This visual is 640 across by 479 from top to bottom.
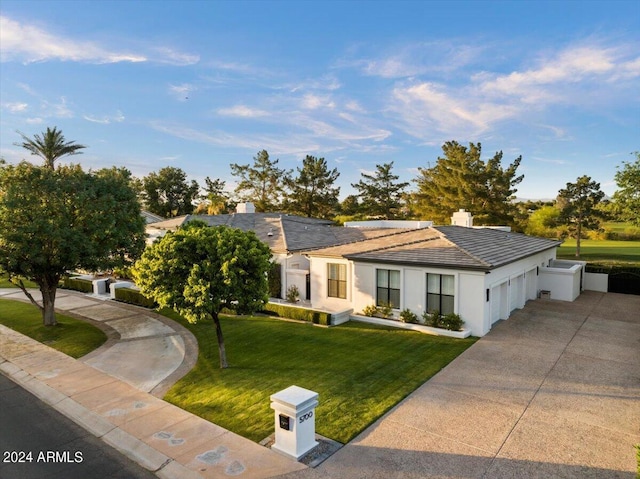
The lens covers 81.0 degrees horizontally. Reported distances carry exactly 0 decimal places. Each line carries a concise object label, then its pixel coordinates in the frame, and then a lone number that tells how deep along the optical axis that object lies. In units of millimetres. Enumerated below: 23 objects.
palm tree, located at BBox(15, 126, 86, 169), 30438
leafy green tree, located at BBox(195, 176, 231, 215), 45838
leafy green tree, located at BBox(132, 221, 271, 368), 11578
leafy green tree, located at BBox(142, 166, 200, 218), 60875
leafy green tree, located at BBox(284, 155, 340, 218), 52219
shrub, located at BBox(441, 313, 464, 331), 15180
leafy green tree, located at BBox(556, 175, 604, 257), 39281
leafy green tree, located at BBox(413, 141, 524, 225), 40531
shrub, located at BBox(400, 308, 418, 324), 16328
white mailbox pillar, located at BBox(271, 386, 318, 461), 7344
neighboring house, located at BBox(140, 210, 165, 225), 36438
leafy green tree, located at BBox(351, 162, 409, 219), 52800
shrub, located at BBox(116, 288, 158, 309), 21688
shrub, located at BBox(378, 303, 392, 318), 17125
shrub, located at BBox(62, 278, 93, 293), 26541
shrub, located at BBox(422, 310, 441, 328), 15648
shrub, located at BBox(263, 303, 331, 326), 17166
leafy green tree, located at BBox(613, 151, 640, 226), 25047
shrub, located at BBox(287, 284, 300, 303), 21562
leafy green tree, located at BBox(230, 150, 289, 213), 54844
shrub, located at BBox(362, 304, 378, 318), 17531
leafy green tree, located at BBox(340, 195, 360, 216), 53688
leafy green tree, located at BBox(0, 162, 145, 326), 15586
